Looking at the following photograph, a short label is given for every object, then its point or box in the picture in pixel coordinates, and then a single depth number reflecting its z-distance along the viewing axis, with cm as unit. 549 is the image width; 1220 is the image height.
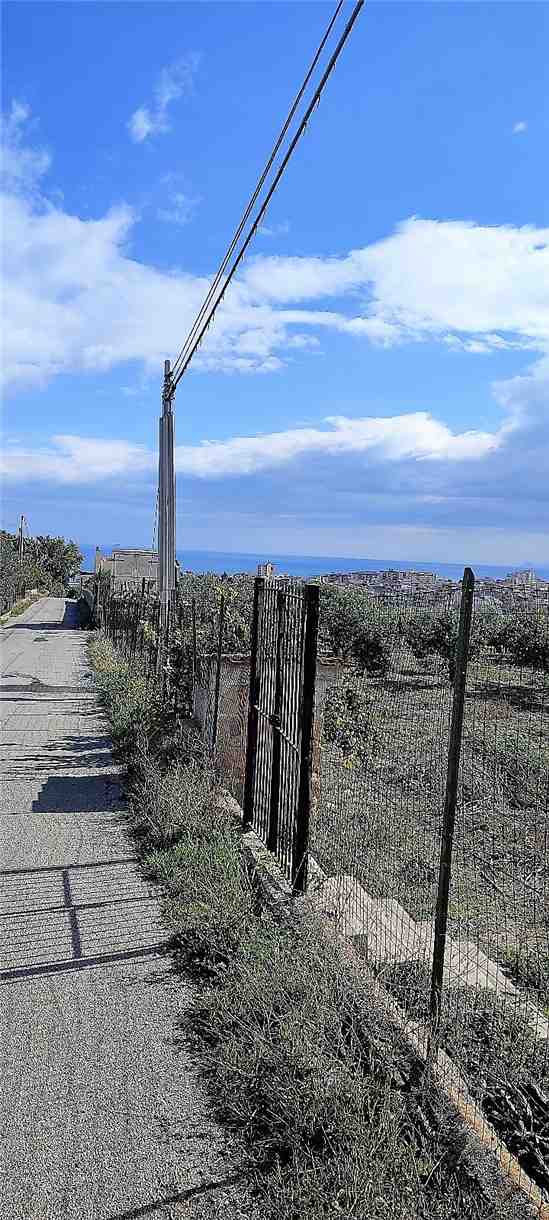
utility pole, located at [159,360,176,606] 1428
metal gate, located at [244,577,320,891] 512
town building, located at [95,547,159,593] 3397
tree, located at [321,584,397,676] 1251
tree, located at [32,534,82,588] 7169
